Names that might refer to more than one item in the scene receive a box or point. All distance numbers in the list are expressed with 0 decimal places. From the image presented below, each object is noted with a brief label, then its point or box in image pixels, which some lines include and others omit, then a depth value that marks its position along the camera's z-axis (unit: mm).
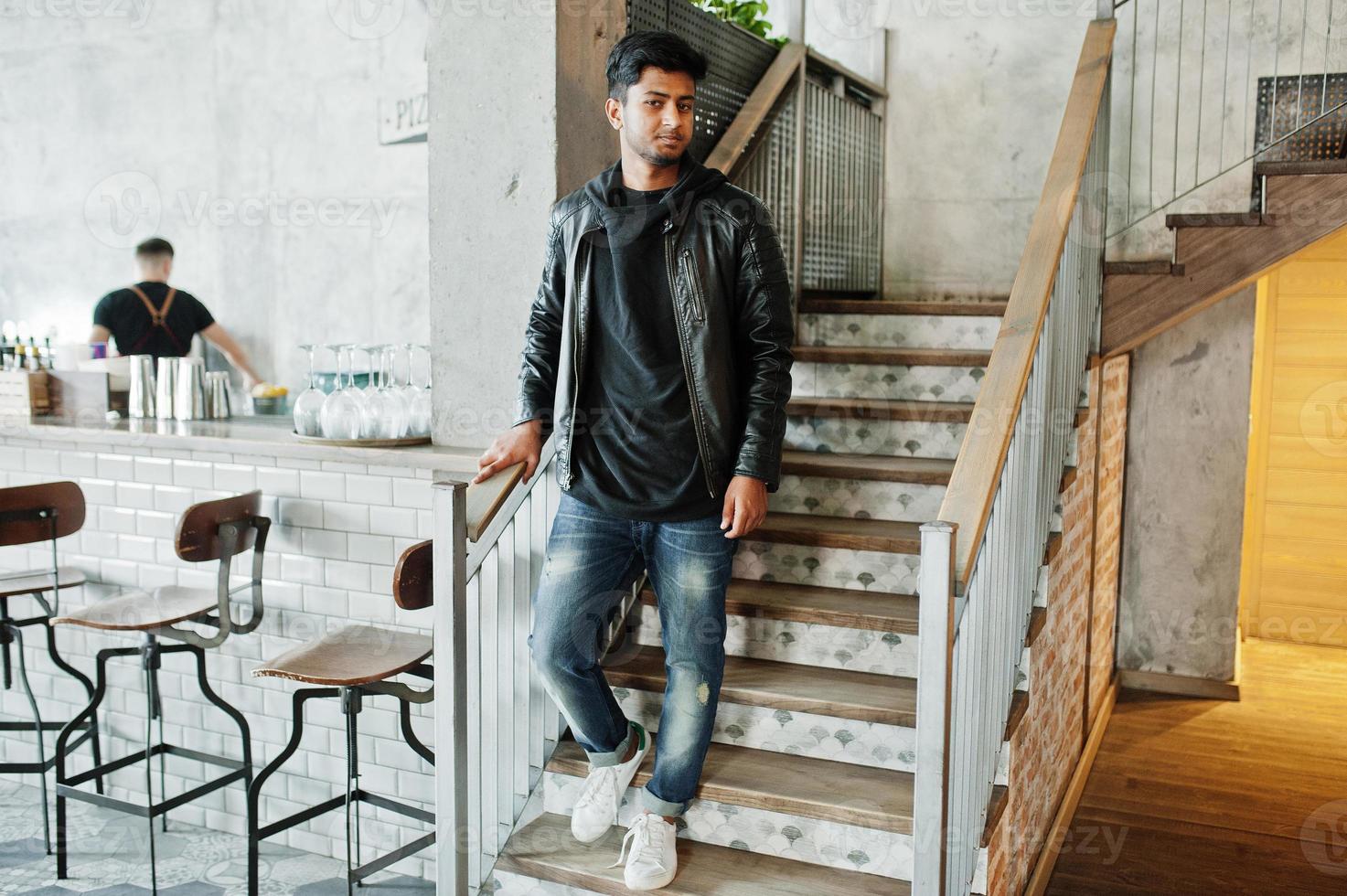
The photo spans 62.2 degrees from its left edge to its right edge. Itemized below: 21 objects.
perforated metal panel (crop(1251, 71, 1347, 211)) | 4793
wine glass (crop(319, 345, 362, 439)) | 3412
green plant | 4281
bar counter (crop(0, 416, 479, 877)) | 3473
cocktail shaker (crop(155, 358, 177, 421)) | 4055
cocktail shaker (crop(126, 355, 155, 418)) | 4102
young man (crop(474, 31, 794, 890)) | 2469
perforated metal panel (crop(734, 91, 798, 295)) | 3865
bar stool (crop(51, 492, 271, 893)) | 3312
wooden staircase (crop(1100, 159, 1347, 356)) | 3682
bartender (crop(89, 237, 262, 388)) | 4883
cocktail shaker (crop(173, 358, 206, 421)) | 4059
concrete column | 3191
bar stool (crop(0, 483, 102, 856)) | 3564
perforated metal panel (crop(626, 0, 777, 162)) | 3572
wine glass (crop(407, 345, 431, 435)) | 3492
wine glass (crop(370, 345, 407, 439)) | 3428
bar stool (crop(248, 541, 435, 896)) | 2877
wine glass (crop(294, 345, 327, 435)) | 3510
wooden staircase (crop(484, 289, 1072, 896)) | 2605
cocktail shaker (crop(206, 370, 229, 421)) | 4133
